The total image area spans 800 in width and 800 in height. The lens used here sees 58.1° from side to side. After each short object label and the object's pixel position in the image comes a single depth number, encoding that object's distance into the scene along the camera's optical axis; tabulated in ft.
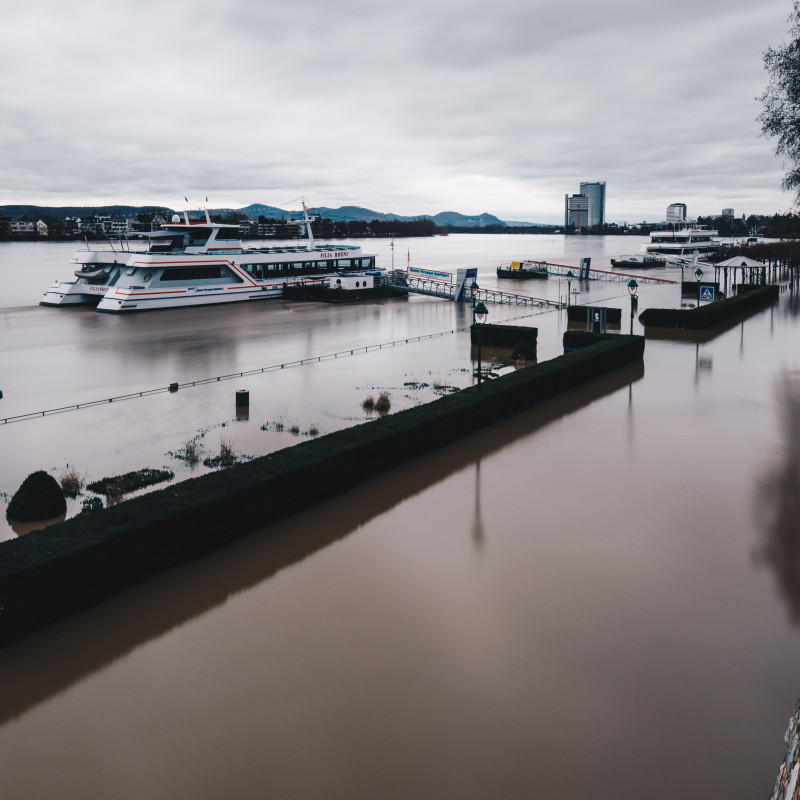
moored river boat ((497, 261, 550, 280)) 244.42
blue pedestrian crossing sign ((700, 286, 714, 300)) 145.46
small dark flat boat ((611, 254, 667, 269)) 307.58
